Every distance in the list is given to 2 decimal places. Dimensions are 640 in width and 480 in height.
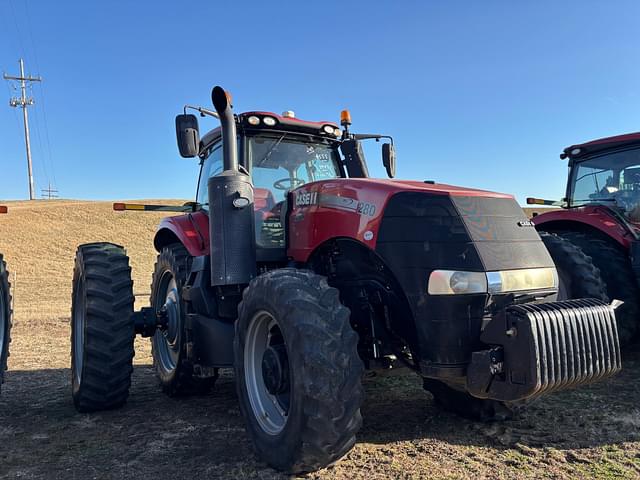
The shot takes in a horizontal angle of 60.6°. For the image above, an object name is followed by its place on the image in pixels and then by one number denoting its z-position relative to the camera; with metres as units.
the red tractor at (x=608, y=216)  5.48
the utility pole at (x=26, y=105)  51.38
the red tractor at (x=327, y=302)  2.67
